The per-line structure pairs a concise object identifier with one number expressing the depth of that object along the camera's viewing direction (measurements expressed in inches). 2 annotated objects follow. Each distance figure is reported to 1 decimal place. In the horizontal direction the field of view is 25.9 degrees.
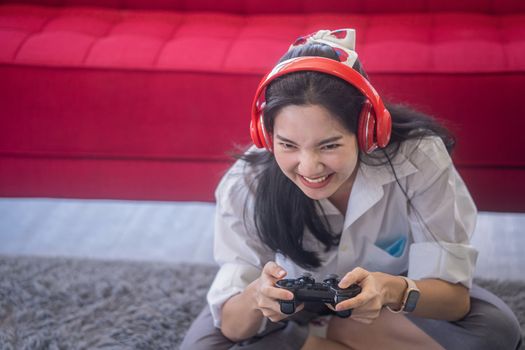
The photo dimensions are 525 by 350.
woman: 64.7
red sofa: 87.3
